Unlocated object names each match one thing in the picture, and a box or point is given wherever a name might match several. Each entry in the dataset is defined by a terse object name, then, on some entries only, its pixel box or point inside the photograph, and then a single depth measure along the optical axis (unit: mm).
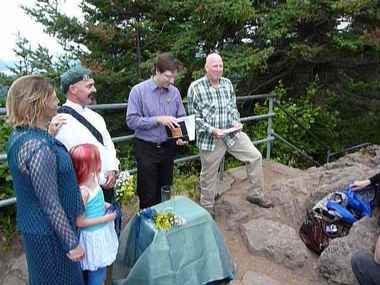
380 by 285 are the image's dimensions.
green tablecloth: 2627
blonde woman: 1933
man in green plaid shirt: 3766
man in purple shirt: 3307
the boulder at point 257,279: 3223
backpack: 3514
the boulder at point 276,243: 3559
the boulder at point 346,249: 3145
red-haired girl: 2238
